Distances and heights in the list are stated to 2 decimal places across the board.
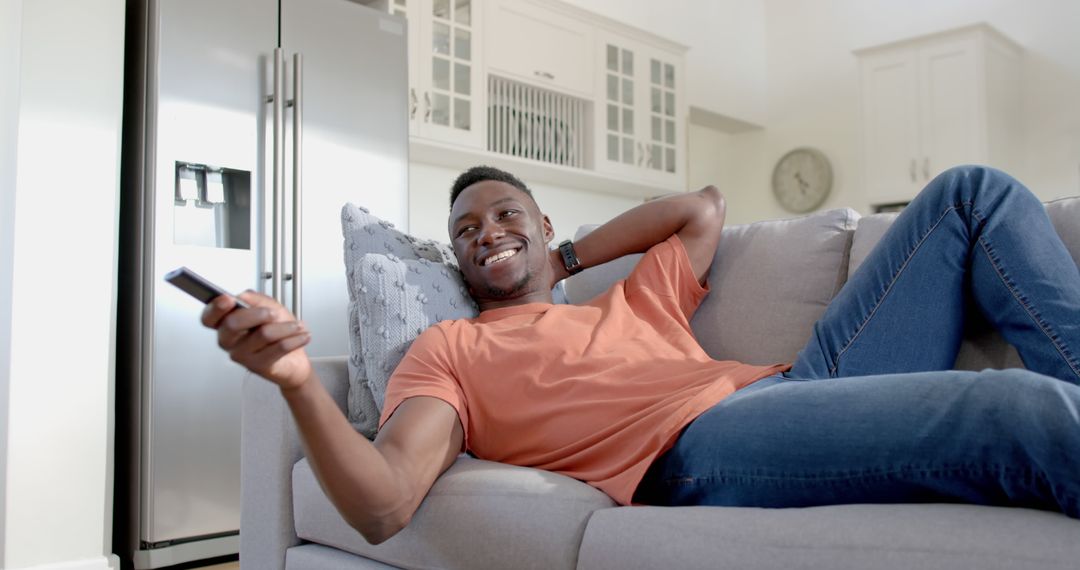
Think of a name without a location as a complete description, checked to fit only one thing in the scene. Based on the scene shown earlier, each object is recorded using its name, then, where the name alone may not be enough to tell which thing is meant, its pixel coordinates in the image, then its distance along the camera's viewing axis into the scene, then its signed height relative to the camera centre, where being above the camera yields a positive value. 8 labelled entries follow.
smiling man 1.05 -0.10
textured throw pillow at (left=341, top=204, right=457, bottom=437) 1.70 +0.13
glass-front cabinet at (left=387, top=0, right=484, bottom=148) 3.73 +1.04
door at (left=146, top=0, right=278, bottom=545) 2.65 +0.25
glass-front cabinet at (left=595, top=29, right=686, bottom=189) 4.70 +1.08
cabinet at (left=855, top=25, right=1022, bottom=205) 4.85 +1.14
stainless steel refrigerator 2.66 +0.34
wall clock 5.74 +0.86
